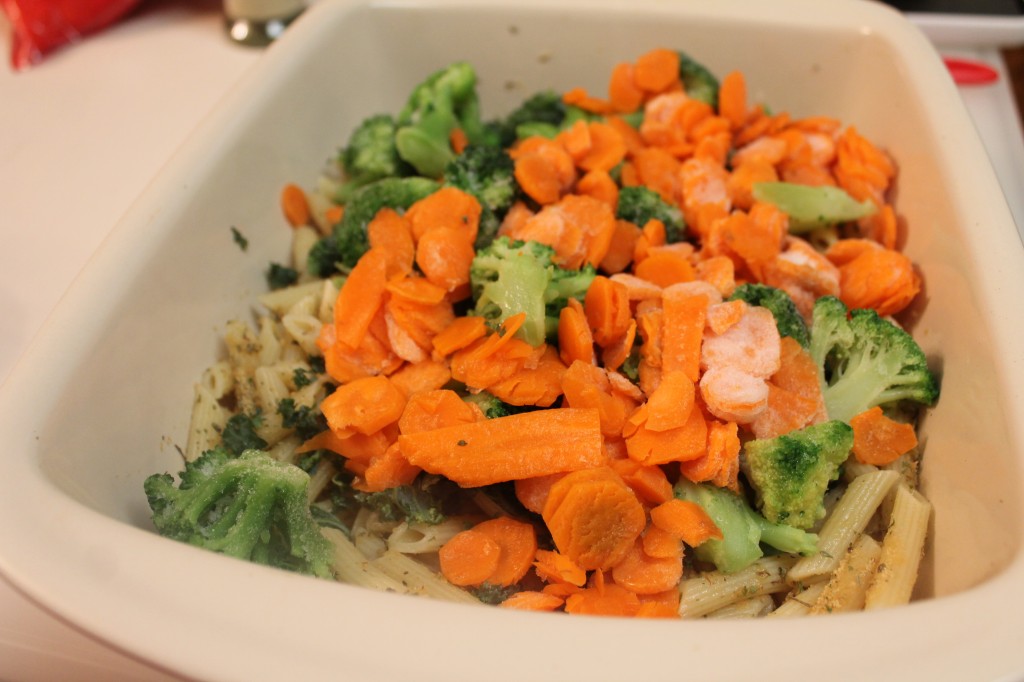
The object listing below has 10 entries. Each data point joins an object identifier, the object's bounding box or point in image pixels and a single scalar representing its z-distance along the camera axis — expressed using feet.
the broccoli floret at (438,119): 2.16
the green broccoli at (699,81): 2.23
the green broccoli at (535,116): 2.28
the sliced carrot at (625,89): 2.26
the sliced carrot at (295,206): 2.14
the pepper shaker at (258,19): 2.48
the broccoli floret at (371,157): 2.17
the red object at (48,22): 2.44
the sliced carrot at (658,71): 2.23
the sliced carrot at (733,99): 2.21
